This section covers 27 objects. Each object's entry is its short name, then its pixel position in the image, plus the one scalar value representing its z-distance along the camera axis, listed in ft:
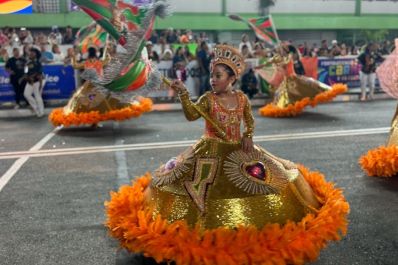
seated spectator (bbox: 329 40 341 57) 49.04
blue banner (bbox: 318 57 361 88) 47.39
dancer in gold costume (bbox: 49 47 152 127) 27.17
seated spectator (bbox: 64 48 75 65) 41.19
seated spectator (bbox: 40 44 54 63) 41.95
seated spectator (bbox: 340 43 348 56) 51.64
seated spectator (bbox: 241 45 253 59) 44.38
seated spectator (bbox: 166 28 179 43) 54.03
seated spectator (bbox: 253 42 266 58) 44.57
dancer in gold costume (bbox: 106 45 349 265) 9.37
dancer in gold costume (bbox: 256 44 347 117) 31.94
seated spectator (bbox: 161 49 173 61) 44.55
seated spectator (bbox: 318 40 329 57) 49.42
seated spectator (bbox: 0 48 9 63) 40.71
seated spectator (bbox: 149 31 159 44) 53.11
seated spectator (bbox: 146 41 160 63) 42.62
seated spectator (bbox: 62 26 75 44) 50.21
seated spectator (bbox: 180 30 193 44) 51.48
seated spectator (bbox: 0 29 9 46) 45.77
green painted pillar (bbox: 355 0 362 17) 85.87
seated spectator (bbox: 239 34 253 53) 49.26
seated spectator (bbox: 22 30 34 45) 45.70
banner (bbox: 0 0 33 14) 44.50
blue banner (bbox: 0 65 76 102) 40.14
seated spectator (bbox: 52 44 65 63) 42.87
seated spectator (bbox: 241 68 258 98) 43.50
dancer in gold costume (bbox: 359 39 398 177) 16.35
